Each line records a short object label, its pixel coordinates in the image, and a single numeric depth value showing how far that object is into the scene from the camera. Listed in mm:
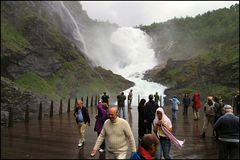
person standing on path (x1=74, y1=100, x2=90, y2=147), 8006
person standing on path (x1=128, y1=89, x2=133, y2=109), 19353
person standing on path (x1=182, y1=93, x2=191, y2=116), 15288
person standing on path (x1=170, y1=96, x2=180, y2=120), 13199
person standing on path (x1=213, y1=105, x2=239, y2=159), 5756
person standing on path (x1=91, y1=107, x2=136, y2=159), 4556
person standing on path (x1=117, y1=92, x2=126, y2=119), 13731
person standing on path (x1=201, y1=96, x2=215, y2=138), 9455
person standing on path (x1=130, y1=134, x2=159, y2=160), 3098
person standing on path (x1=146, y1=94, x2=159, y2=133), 8179
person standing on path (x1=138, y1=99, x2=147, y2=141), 8275
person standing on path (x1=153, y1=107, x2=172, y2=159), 6005
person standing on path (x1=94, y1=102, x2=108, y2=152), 7373
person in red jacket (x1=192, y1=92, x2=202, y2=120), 13260
